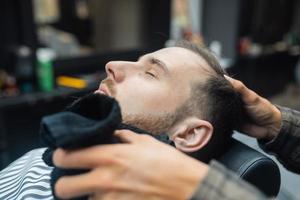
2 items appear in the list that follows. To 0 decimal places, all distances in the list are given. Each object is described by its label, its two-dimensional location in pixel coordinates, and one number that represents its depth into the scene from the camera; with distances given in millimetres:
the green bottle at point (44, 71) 2141
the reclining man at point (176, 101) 890
